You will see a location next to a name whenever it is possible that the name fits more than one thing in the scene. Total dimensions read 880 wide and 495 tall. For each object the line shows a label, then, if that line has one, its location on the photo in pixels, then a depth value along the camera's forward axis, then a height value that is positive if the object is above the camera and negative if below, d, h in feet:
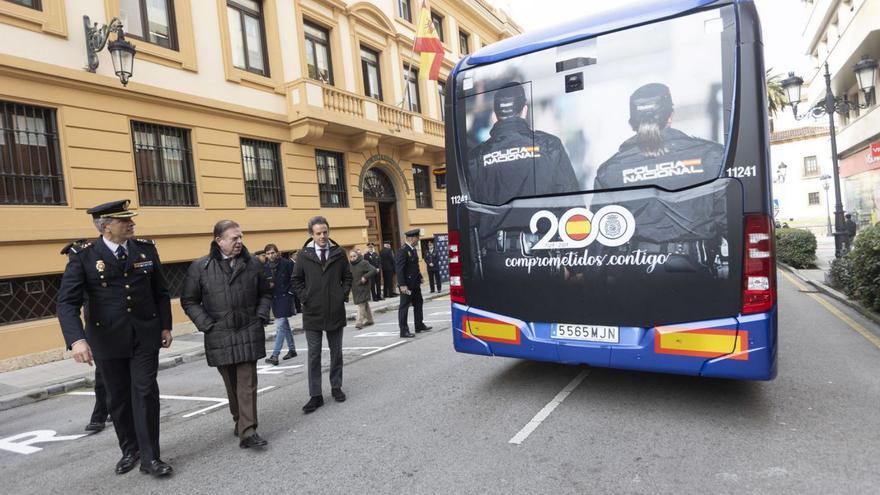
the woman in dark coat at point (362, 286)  32.49 -3.07
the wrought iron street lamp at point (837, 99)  35.27 +7.68
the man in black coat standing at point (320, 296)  16.93 -1.76
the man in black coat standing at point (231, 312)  13.53 -1.58
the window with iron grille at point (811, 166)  145.18 +9.00
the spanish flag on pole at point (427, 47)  53.67 +19.45
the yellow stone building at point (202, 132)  30.14 +9.61
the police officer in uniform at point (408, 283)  29.12 -2.78
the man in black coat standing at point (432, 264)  55.42 -3.42
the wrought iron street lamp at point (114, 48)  31.40 +13.24
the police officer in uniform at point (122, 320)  11.99 -1.37
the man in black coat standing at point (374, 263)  48.15 -2.39
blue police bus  12.19 +0.60
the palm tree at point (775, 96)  136.05 +27.81
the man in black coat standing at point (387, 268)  49.59 -3.08
